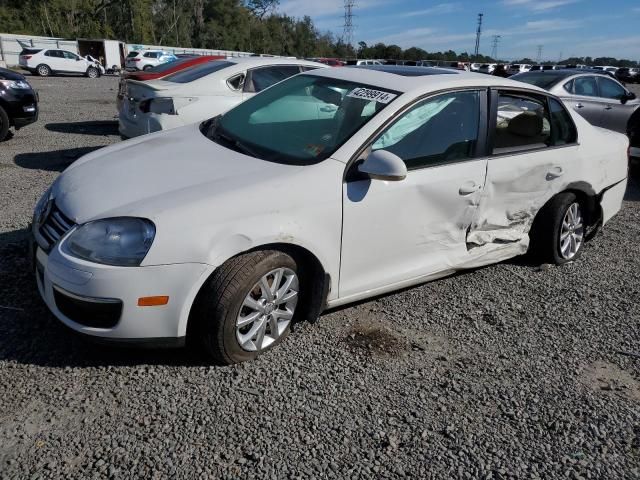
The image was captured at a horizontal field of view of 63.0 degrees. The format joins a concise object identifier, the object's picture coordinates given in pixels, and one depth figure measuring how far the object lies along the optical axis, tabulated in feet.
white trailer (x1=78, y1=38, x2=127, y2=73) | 144.87
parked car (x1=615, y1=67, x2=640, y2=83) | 151.94
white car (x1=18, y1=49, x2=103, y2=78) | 96.99
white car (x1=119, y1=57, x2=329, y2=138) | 21.99
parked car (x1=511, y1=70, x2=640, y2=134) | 29.58
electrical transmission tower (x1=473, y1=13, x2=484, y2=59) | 306.39
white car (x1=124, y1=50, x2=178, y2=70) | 116.26
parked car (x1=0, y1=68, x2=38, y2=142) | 27.12
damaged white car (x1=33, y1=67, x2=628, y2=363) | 8.39
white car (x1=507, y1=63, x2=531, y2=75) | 134.92
